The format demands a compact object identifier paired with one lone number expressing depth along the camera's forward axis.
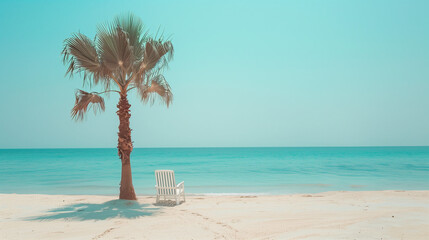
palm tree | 7.78
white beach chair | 8.42
